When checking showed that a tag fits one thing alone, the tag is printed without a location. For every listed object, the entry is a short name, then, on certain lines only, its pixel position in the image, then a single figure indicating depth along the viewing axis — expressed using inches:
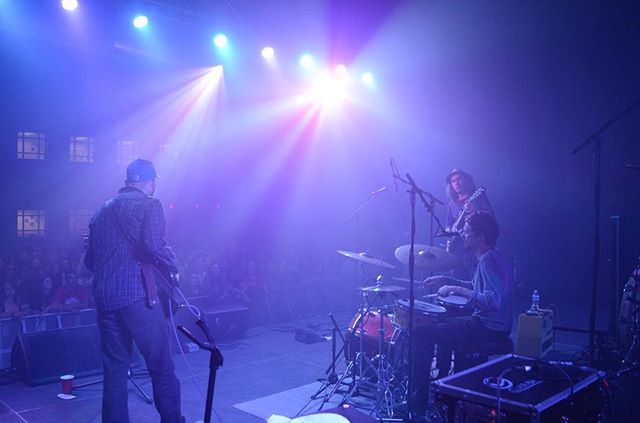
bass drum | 202.8
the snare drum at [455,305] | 175.3
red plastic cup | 194.2
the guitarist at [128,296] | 129.4
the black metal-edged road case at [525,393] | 106.3
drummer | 157.2
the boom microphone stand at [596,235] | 221.3
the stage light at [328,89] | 466.3
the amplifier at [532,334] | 246.8
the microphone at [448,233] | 200.6
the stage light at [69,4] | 333.1
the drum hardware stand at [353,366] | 192.2
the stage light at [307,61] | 434.0
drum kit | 173.5
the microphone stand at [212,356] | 81.2
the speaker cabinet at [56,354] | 210.8
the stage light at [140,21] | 350.5
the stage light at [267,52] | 430.9
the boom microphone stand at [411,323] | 157.0
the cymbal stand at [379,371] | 178.1
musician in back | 233.8
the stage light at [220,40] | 399.9
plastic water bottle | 256.8
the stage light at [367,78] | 467.7
